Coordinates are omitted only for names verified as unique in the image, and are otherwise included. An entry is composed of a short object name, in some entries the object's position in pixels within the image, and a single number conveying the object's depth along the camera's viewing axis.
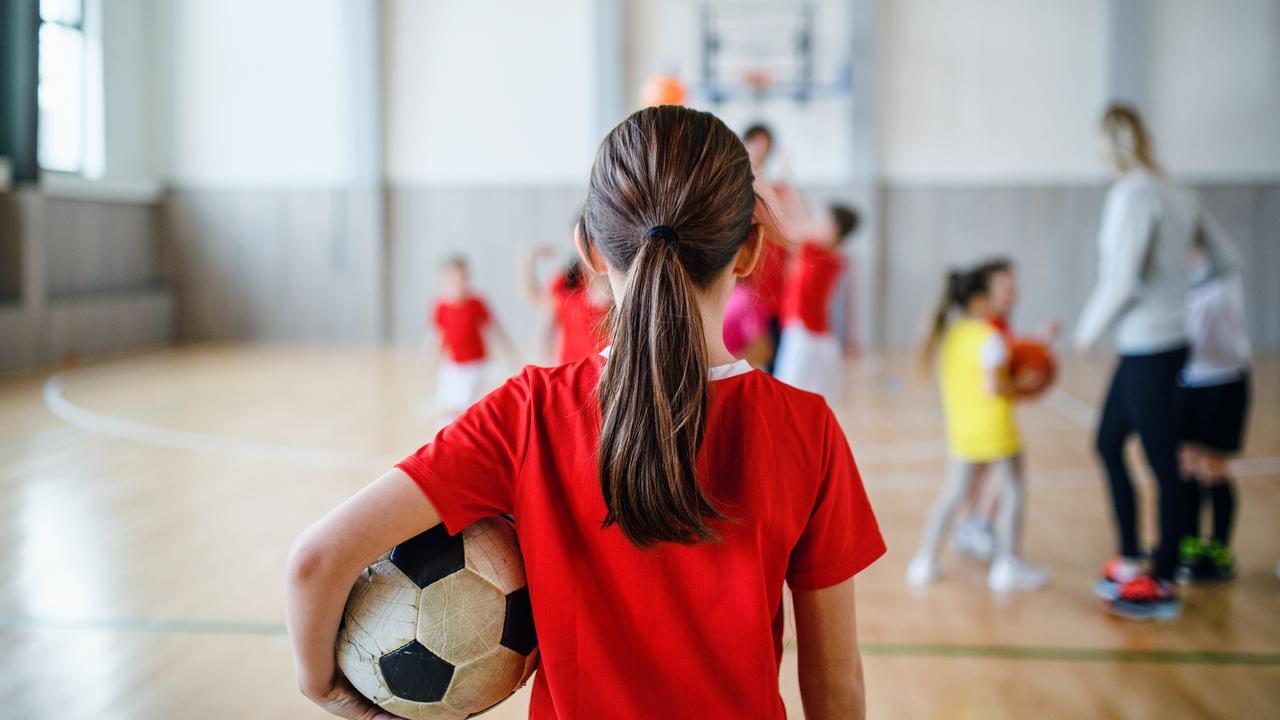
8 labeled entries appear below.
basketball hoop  10.13
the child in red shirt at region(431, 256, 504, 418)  5.45
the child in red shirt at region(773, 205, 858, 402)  4.21
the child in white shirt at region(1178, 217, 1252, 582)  3.35
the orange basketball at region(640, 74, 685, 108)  3.91
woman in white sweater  3.00
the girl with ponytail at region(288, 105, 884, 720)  0.99
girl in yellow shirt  3.33
